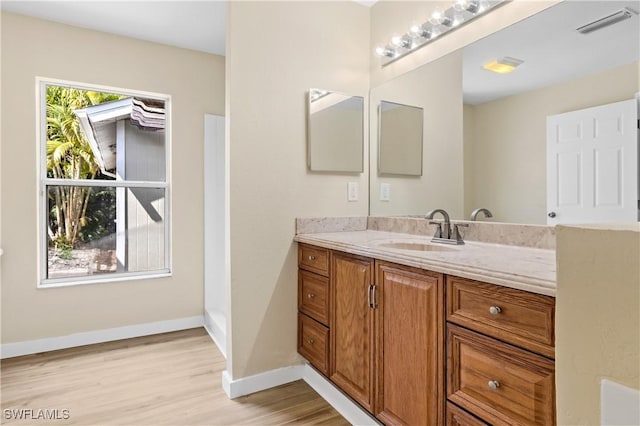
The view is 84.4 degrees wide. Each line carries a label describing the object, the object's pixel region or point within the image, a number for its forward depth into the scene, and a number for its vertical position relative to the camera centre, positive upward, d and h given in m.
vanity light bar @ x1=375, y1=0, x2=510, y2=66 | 1.72 +1.00
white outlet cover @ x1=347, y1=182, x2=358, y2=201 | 2.35 +0.13
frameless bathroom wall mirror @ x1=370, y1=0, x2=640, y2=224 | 1.33 +0.50
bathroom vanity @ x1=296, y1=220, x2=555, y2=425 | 0.95 -0.42
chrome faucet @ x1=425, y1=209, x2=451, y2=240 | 1.82 -0.09
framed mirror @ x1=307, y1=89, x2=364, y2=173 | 2.19 +0.50
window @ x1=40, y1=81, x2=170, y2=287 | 2.73 +0.21
